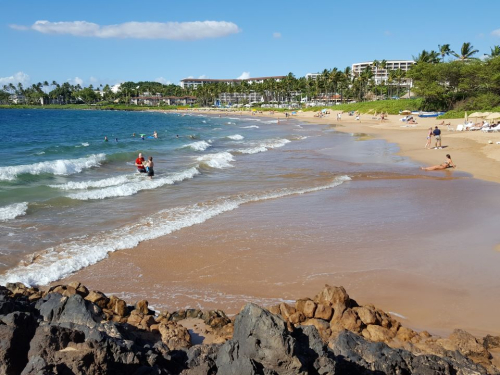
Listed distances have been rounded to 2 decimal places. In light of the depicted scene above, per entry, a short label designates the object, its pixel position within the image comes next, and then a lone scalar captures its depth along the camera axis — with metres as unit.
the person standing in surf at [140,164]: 21.89
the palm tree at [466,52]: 75.62
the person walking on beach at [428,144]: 30.58
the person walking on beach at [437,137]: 27.83
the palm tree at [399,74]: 92.63
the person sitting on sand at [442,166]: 21.75
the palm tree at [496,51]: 66.01
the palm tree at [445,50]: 84.19
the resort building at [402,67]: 115.17
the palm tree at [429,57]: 81.69
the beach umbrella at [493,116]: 41.59
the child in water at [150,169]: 20.77
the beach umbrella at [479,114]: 44.56
